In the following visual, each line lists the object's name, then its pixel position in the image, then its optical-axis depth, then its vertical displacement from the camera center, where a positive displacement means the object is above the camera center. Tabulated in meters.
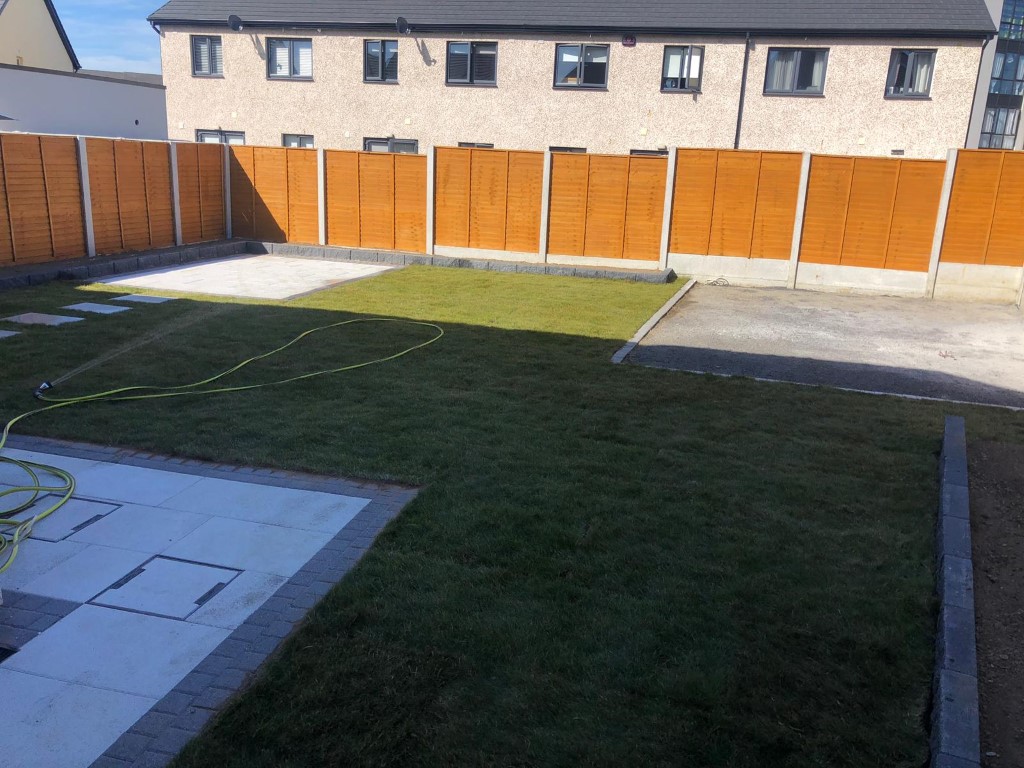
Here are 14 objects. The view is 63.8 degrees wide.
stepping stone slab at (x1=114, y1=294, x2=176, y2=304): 12.59 -1.98
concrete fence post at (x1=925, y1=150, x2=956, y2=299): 15.75 -0.48
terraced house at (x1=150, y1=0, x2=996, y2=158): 20.67 +2.97
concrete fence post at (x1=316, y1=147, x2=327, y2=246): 19.31 -0.37
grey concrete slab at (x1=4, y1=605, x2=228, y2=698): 3.70 -2.24
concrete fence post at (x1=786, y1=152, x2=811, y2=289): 16.42 -0.48
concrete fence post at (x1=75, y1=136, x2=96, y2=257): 15.38 -0.53
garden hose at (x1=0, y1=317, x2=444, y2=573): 5.07 -2.17
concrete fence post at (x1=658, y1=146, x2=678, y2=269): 17.06 -0.29
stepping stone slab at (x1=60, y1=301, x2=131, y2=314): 11.70 -2.00
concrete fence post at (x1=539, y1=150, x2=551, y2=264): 17.80 -0.37
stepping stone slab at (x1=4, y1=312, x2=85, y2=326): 10.77 -2.02
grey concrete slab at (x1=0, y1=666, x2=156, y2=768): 3.22 -2.24
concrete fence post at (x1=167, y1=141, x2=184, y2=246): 17.91 -0.51
